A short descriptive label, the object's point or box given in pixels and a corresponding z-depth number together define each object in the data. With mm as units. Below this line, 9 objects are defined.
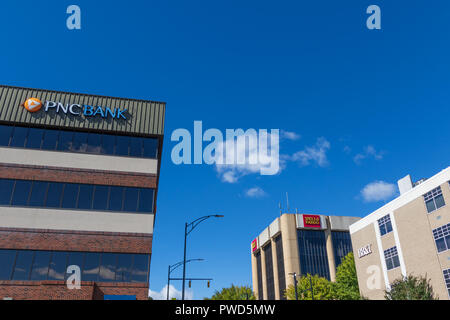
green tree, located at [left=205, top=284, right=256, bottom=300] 81381
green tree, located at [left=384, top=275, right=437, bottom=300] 39647
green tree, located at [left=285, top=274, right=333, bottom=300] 69006
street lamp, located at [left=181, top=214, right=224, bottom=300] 32750
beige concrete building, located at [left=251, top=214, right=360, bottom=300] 88188
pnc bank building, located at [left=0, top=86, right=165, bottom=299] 27938
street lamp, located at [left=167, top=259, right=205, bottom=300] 43969
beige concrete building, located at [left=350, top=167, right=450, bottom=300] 39188
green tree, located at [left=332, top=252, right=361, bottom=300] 67000
